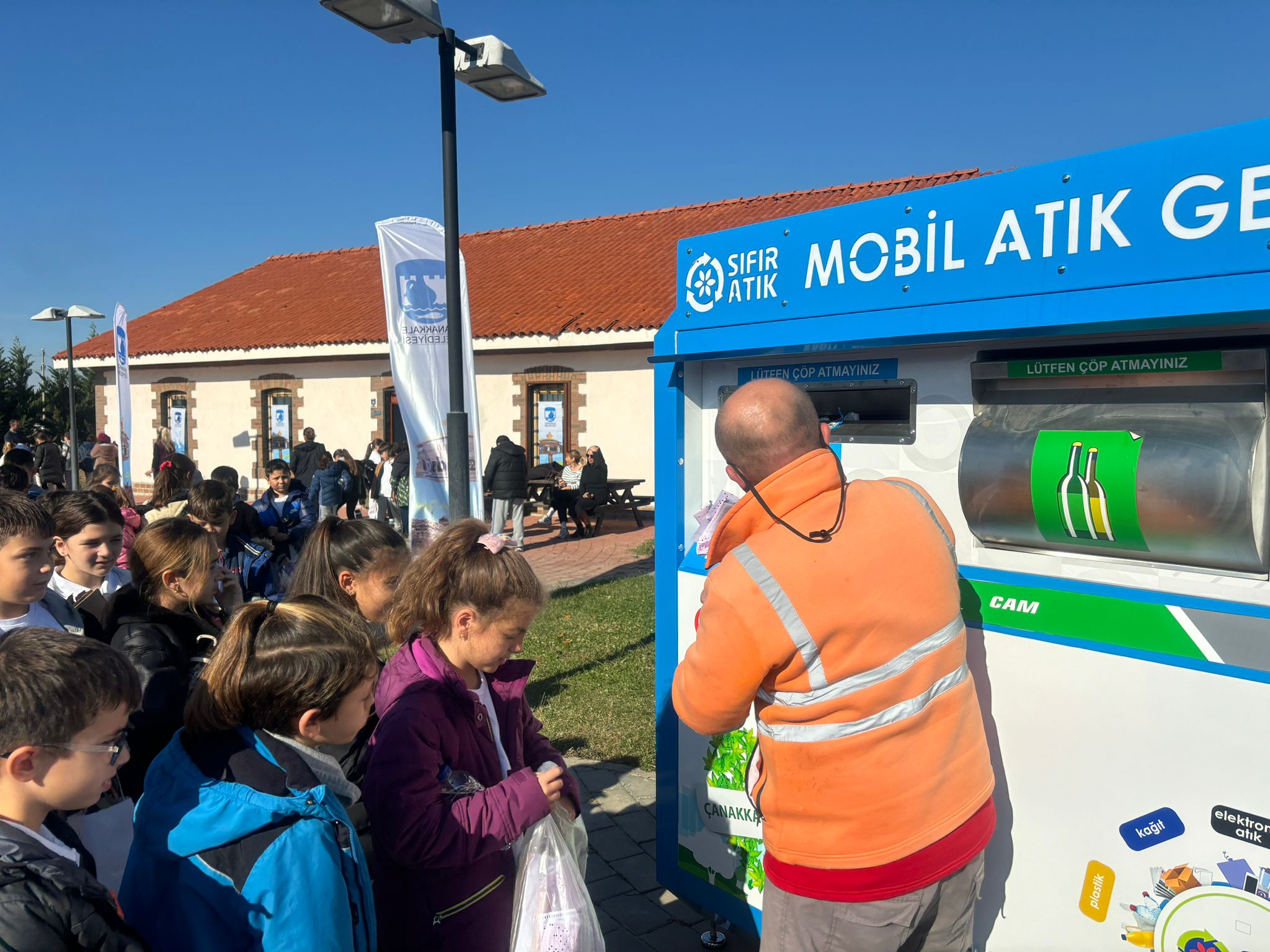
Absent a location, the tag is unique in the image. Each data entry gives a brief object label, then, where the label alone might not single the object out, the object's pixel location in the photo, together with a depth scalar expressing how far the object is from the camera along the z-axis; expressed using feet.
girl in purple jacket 5.91
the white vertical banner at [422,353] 20.54
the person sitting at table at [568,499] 44.45
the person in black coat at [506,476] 37.86
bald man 5.37
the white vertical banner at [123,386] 33.86
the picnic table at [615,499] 46.11
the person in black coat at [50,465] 39.88
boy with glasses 4.03
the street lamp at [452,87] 16.34
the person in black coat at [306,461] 41.22
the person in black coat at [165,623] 7.59
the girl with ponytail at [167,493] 16.44
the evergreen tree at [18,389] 114.93
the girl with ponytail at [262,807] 4.70
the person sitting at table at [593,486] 44.11
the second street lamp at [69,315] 53.21
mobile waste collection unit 5.79
